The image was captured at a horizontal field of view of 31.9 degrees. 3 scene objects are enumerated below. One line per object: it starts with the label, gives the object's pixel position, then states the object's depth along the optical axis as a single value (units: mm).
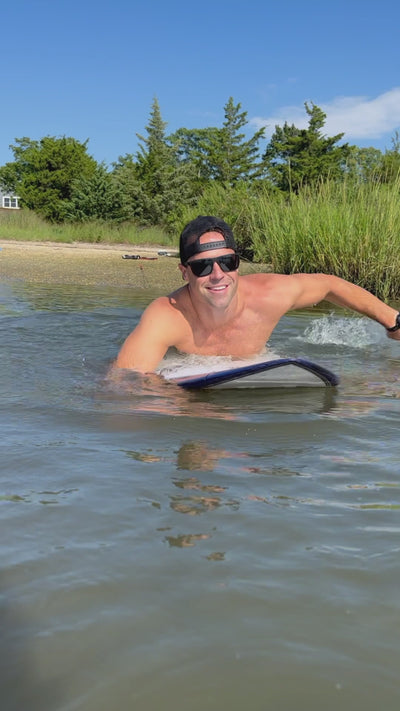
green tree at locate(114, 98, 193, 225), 36031
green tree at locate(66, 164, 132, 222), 32250
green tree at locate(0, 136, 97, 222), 37531
